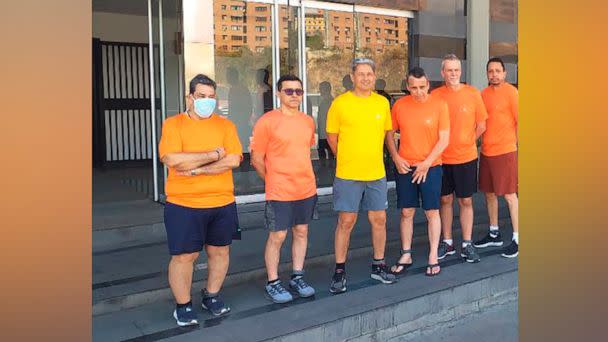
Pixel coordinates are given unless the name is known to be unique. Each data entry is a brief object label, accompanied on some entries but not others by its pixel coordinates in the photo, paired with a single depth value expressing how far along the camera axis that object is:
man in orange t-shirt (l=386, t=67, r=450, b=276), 4.40
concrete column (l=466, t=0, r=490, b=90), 8.77
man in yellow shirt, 4.11
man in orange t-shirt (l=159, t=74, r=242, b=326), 3.41
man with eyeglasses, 3.89
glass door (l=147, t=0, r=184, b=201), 6.24
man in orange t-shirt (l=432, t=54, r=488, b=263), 4.76
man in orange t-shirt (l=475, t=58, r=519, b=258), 4.99
